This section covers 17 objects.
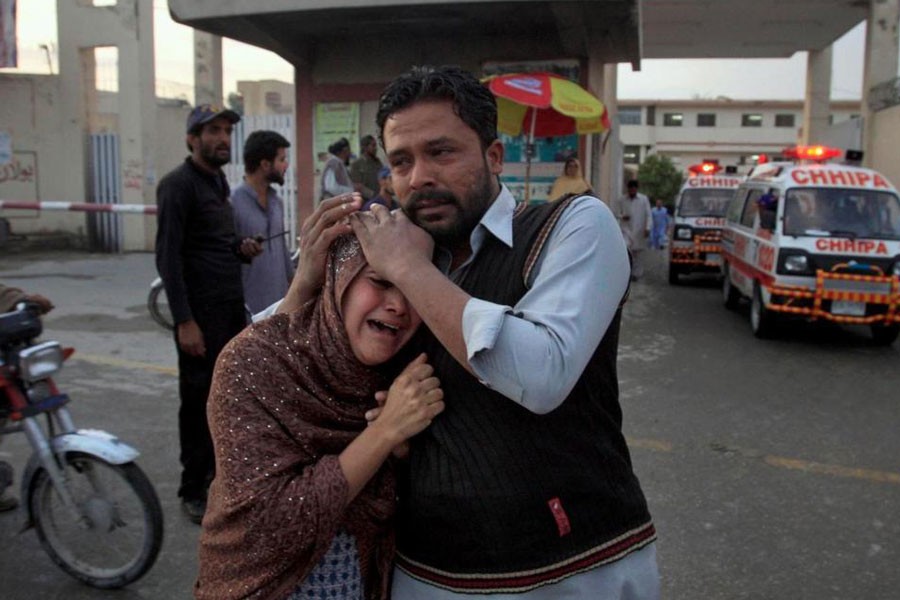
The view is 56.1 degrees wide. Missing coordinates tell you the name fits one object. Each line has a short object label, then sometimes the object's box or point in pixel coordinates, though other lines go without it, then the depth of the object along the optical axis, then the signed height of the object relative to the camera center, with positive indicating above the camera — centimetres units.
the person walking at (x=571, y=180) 1031 +7
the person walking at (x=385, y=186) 782 -3
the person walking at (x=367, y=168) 1037 +18
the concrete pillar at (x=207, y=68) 1605 +216
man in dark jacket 412 -49
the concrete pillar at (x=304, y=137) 1198 +64
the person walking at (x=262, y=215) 473 -19
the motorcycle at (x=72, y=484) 343 -125
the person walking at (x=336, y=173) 999 +11
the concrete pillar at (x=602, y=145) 1099 +65
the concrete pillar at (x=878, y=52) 1778 +299
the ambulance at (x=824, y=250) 863 -64
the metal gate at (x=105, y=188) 1683 -18
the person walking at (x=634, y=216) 1524 -53
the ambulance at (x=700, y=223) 1416 -60
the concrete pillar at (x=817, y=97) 2223 +243
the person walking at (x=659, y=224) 2411 -105
